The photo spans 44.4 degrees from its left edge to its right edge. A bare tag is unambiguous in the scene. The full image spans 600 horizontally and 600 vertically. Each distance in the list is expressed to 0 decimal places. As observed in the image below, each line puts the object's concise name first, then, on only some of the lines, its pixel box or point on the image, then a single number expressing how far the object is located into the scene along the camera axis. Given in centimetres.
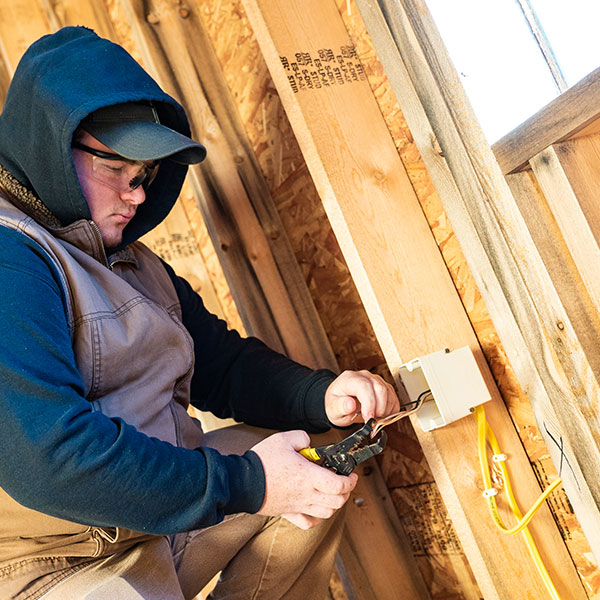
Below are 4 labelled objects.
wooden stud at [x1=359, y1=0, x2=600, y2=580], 129
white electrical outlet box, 141
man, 108
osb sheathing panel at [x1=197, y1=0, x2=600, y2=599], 153
